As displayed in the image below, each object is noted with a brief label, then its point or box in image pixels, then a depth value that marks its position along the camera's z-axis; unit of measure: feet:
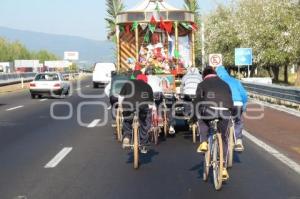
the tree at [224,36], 200.44
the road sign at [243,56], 123.85
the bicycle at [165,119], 44.62
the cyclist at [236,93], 31.76
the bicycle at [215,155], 24.91
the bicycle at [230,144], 29.54
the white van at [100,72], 159.43
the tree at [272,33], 136.56
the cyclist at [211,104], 26.32
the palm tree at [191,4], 187.75
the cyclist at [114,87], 45.09
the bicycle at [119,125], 43.61
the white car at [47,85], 107.86
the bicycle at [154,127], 41.22
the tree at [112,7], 193.58
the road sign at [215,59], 113.36
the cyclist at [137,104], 31.91
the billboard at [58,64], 410.90
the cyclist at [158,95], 44.42
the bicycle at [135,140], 30.76
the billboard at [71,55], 424.87
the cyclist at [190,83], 43.86
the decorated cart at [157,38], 57.82
